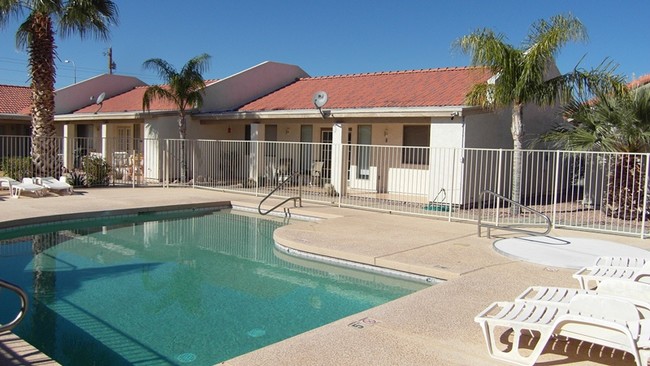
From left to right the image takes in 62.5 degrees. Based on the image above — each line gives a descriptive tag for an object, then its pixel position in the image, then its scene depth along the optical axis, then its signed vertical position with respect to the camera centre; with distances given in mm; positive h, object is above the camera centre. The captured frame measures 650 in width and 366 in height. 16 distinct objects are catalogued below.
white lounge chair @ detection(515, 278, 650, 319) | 5297 -1371
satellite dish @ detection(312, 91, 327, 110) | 18672 +1975
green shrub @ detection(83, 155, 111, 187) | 20406 -774
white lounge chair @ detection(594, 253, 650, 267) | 7222 -1366
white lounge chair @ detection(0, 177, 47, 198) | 16625 -1222
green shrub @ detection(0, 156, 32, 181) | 19797 -689
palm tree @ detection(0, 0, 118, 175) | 18625 +3708
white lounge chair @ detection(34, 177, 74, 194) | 17328 -1137
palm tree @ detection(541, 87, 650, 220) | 13789 +695
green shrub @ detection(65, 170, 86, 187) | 19906 -1082
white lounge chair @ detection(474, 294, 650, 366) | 4320 -1410
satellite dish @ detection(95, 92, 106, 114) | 25406 +2408
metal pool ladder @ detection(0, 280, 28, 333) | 4371 -1288
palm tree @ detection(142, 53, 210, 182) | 21234 +2673
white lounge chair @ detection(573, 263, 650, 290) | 6244 -1362
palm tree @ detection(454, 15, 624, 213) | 13945 +2344
